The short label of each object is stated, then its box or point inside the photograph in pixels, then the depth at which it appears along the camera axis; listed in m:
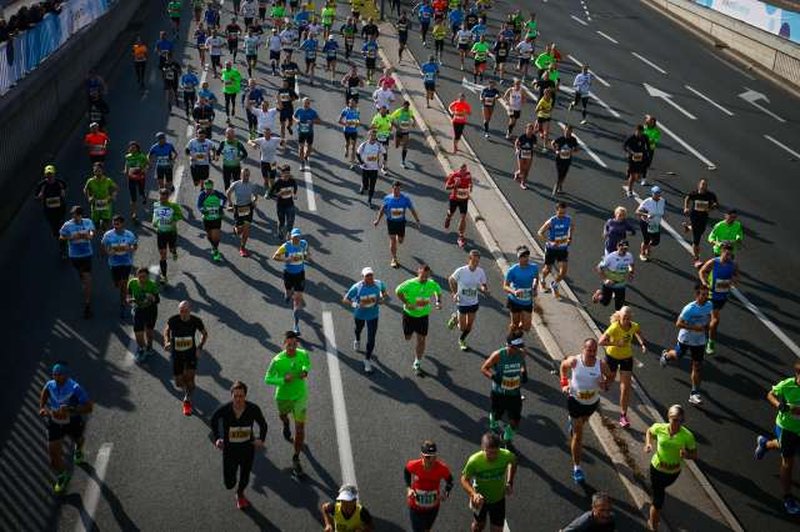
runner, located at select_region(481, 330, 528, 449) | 11.12
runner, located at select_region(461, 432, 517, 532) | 9.16
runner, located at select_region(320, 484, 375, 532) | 8.52
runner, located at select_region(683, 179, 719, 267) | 18.06
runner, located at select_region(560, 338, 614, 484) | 11.05
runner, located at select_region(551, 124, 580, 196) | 21.05
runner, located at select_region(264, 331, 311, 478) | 10.97
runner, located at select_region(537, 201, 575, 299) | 16.16
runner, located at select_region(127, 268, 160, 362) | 13.06
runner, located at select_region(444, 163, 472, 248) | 18.28
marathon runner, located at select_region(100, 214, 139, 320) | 14.52
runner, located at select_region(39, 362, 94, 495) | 10.48
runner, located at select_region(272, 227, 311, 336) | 14.59
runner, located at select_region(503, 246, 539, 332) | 14.31
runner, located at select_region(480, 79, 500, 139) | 25.39
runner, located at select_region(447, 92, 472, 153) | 23.81
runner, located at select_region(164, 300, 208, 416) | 12.01
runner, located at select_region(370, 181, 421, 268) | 17.08
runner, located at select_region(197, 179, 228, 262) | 16.91
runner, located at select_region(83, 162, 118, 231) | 17.11
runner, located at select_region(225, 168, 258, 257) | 17.61
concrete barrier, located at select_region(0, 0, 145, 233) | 20.16
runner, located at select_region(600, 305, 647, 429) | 12.45
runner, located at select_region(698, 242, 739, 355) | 14.75
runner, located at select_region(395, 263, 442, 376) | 13.37
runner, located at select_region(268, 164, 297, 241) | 17.86
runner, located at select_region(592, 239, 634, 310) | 14.78
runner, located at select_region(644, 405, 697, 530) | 9.95
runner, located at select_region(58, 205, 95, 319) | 14.80
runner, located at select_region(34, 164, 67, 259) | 16.77
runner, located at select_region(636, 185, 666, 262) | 17.67
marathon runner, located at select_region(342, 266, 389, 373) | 13.26
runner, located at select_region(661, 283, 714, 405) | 12.99
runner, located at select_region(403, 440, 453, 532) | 9.20
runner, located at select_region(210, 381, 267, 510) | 9.95
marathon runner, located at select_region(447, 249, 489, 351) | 13.95
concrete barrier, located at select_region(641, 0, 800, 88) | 35.66
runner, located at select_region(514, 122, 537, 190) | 21.58
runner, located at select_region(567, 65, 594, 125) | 27.70
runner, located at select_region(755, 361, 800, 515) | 10.92
